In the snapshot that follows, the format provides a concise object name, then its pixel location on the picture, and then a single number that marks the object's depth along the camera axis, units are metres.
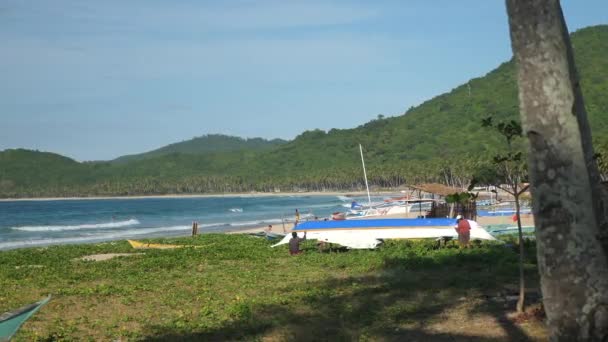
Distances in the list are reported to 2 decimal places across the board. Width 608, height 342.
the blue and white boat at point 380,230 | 21.38
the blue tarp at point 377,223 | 23.36
